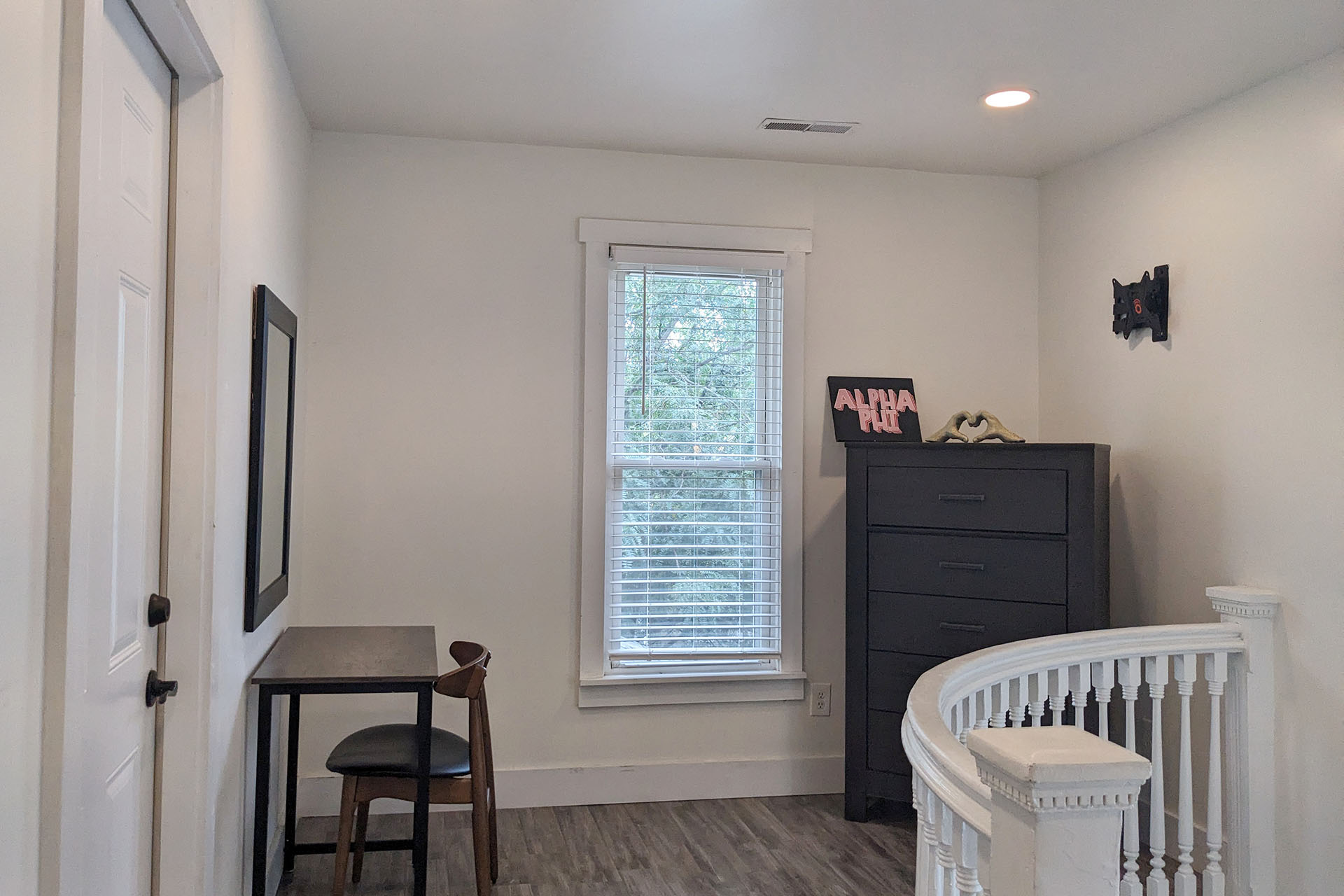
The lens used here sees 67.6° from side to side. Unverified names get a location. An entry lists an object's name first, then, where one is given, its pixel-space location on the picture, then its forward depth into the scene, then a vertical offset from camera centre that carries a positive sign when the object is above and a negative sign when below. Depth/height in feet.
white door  4.04 +0.03
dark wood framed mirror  8.09 +0.12
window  12.71 +0.06
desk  8.16 -1.72
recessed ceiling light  10.60 +4.04
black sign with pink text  13.24 +0.87
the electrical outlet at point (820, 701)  13.24 -2.98
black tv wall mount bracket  11.43 +2.02
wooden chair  8.94 -2.66
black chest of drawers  11.03 -0.99
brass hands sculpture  12.17 +0.60
